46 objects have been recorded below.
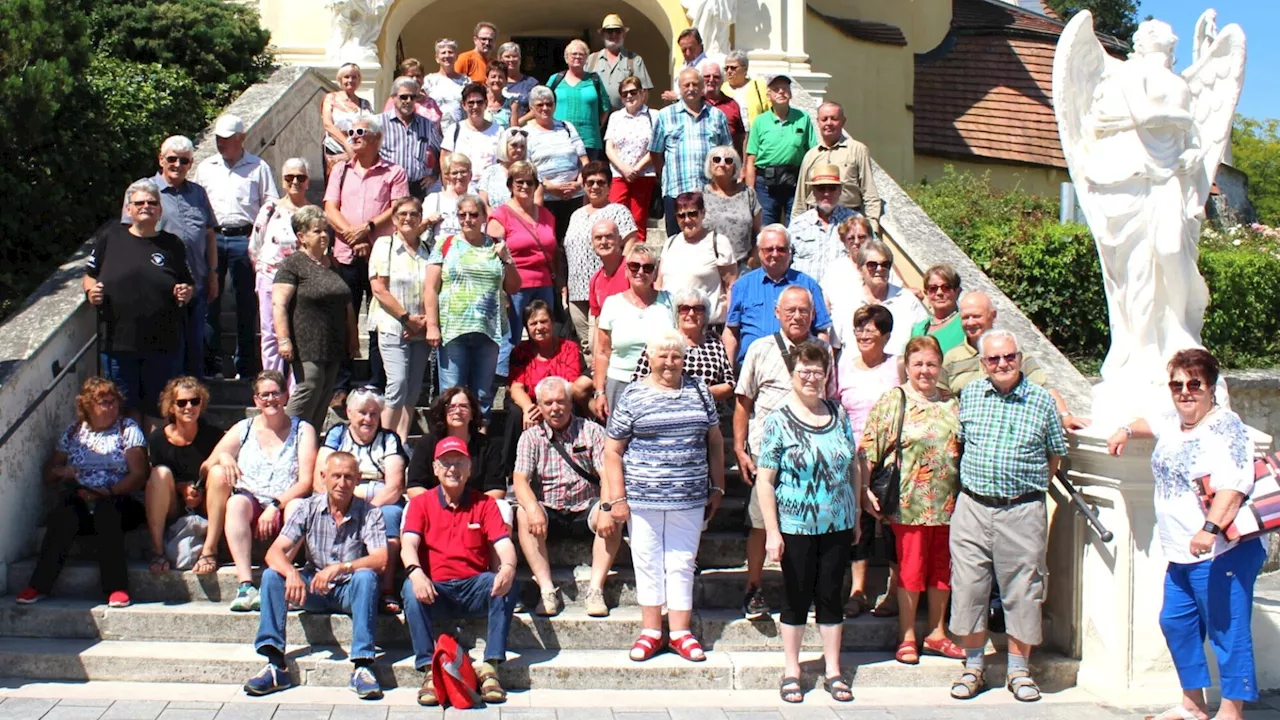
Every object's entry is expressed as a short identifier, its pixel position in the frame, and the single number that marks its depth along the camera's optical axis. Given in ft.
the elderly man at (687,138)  30.86
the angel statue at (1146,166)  20.89
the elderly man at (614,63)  37.11
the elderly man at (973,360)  22.09
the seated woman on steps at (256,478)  21.93
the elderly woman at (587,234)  27.73
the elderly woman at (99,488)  22.26
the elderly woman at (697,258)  26.09
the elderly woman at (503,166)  29.58
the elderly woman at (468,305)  24.67
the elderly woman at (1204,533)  18.61
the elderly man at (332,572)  20.44
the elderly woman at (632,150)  32.27
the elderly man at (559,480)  22.13
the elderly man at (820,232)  27.68
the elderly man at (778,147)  31.48
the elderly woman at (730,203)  28.43
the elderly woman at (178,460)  22.49
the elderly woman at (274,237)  26.55
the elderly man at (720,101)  31.65
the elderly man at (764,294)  24.30
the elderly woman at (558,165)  30.96
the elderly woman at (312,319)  24.61
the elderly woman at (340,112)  32.65
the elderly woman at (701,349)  23.25
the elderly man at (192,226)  26.58
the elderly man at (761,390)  22.31
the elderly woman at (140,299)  24.38
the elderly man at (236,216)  28.35
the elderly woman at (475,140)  32.04
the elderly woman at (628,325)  23.61
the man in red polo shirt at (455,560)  20.62
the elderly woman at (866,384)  22.38
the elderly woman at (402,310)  25.02
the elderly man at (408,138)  31.76
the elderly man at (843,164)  30.12
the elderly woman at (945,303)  23.45
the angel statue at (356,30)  43.52
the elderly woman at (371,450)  22.18
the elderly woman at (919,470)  21.44
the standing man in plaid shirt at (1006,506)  20.66
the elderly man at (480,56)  37.58
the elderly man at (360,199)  27.61
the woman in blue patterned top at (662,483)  21.35
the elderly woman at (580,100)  35.40
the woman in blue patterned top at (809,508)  20.61
